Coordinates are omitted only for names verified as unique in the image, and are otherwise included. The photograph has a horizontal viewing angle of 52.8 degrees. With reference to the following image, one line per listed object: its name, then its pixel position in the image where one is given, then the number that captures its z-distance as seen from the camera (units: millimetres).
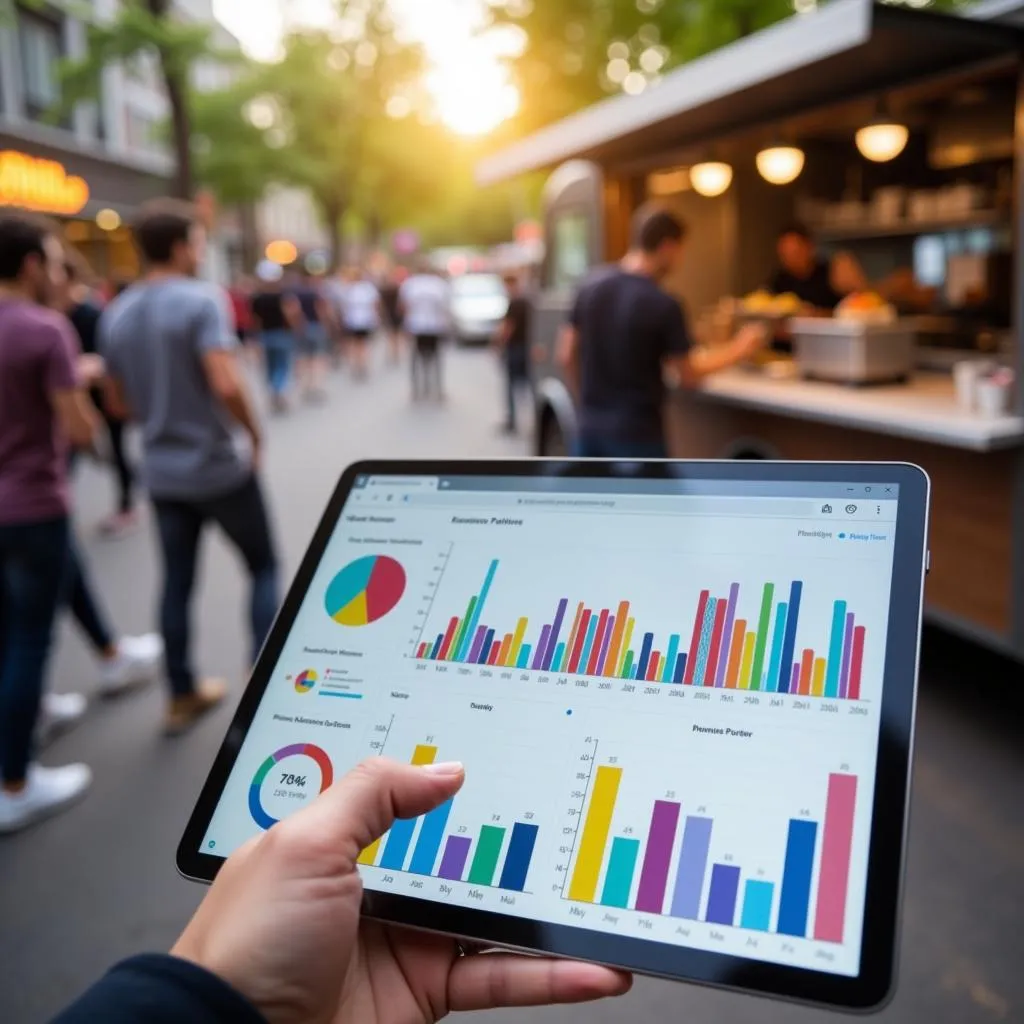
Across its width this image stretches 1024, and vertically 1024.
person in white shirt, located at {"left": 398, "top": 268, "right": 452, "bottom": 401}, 15039
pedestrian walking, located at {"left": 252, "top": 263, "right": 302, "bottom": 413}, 14273
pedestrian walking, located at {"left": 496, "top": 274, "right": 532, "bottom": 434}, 11891
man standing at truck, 4918
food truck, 4367
